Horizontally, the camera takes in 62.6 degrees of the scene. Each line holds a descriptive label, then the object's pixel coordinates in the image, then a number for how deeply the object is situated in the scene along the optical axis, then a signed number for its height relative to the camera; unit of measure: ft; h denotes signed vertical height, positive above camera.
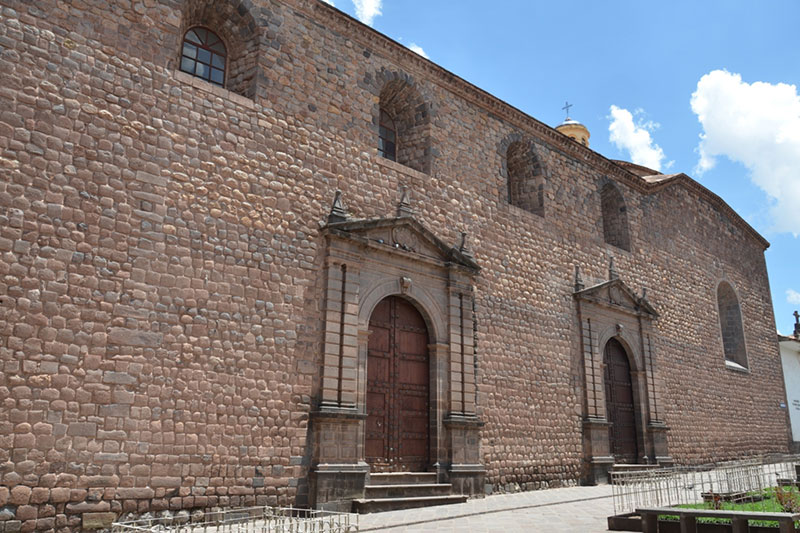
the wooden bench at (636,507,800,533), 19.60 -1.82
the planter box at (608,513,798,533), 20.92 -2.24
